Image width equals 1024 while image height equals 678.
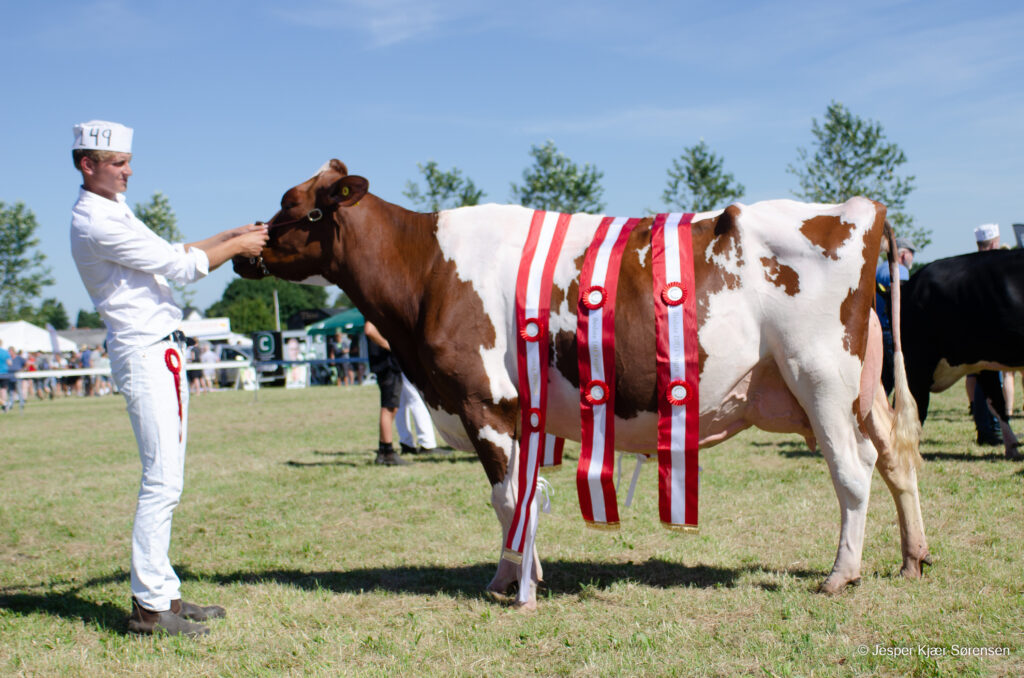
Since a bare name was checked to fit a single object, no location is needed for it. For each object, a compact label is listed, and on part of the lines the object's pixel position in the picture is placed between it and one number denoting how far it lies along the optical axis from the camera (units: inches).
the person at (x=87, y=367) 1383.5
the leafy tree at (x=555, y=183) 1539.1
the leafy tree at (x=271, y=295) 4407.0
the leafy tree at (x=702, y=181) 1342.3
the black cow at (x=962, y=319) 284.8
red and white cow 167.8
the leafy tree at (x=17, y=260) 2662.4
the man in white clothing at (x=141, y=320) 163.3
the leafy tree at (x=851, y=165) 1278.3
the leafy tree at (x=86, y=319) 5275.6
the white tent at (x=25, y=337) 1854.1
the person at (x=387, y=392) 392.8
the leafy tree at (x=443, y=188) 1475.1
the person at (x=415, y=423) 413.7
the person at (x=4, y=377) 926.1
